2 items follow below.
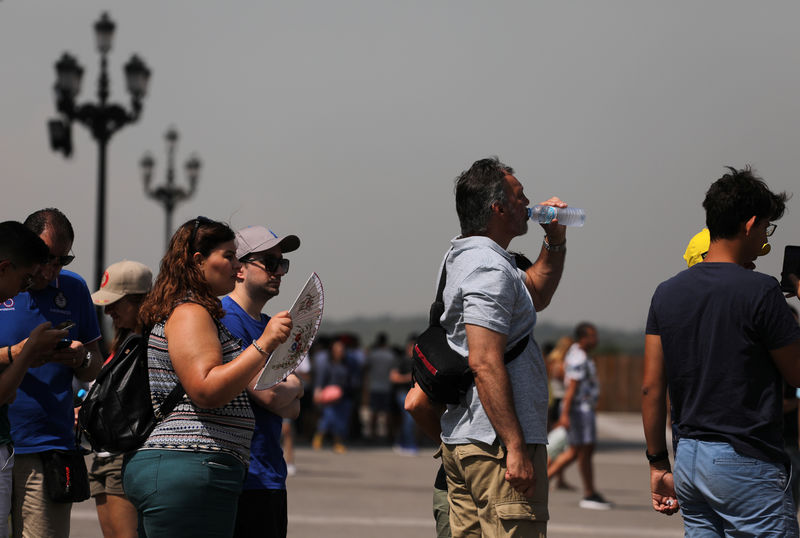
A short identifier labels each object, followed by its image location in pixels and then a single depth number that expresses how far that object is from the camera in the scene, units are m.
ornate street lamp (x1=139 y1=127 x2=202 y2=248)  48.44
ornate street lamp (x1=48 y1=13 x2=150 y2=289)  34.12
